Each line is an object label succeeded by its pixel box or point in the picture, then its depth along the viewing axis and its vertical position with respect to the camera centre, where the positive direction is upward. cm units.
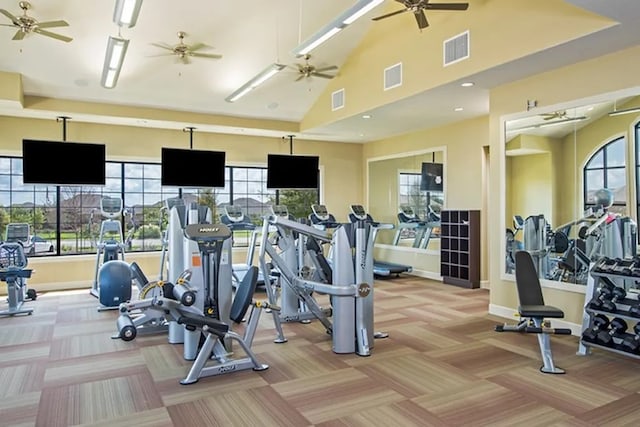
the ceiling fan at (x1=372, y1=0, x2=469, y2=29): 461 +216
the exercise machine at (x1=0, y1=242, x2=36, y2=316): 620 -80
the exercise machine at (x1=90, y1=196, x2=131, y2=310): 647 -74
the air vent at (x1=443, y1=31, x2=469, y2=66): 539 +201
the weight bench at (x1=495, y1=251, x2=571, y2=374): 412 -93
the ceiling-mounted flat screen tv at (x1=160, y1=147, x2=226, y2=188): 866 +93
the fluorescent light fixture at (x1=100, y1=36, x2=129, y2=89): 511 +194
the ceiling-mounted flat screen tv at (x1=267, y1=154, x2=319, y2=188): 964 +94
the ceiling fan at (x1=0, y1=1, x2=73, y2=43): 516 +221
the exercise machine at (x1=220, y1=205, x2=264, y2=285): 777 -14
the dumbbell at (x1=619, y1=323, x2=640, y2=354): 405 -118
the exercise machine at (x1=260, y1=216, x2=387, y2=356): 450 -73
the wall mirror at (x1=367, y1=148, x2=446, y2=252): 892 +38
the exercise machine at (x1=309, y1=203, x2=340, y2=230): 769 -7
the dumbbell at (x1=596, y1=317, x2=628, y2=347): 422 -114
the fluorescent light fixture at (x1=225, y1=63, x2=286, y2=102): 607 +197
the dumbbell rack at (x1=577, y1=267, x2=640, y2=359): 415 -88
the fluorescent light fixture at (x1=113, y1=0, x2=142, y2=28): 414 +193
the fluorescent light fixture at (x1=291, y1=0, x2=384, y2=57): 401 +186
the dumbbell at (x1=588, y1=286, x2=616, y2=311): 429 -85
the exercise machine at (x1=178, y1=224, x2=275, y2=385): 376 -89
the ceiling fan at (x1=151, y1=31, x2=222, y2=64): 603 +226
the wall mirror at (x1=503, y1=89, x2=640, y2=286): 467 +31
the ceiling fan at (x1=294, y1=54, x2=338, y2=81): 725 +235
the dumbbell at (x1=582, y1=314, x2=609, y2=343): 432 -111
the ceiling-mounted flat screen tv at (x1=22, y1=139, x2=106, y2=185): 760 +92
